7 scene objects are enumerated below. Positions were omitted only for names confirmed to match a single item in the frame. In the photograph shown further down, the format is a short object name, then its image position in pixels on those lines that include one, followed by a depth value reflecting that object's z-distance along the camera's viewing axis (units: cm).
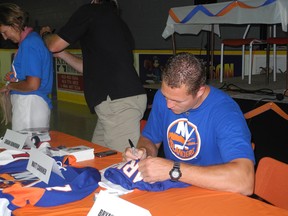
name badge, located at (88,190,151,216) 109
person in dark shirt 224
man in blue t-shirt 138
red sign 759
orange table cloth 123
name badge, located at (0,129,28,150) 190
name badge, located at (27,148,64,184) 145
